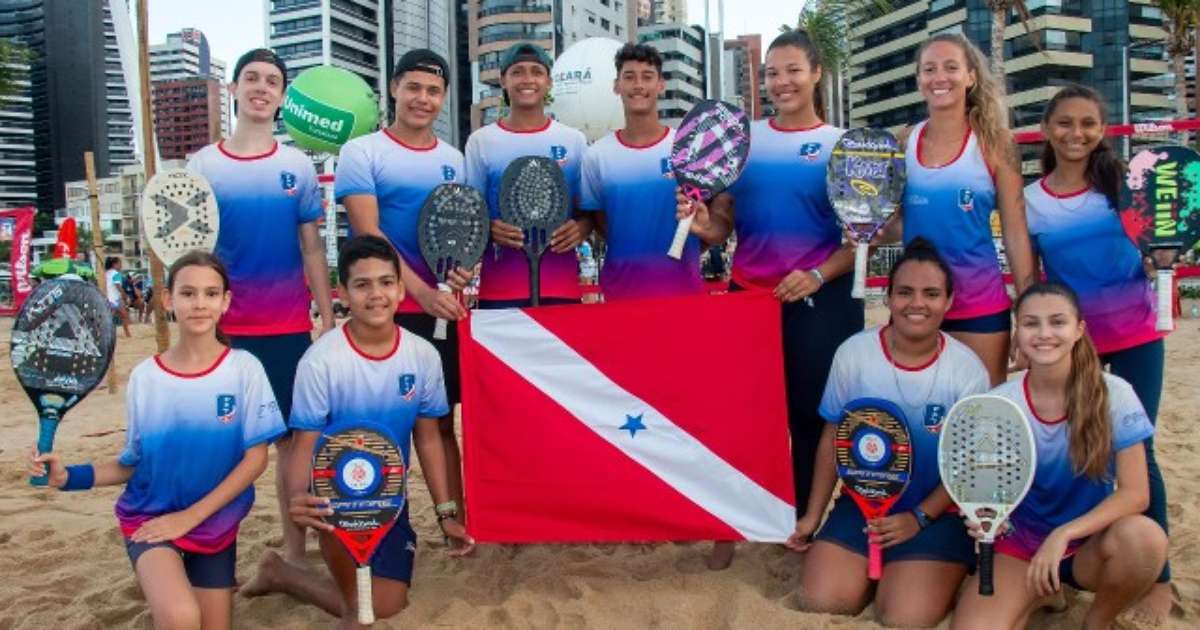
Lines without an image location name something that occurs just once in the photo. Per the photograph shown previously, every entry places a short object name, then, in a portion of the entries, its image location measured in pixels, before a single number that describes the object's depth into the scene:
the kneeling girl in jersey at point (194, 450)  3.05
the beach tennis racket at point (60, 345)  3.01
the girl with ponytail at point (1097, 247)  3.47
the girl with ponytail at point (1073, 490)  2.89
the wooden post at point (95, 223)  8.35
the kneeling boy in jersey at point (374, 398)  3.36
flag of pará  3.84
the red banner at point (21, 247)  15.73
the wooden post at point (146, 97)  7.14
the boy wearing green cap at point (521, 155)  4.20
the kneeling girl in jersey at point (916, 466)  3.29
